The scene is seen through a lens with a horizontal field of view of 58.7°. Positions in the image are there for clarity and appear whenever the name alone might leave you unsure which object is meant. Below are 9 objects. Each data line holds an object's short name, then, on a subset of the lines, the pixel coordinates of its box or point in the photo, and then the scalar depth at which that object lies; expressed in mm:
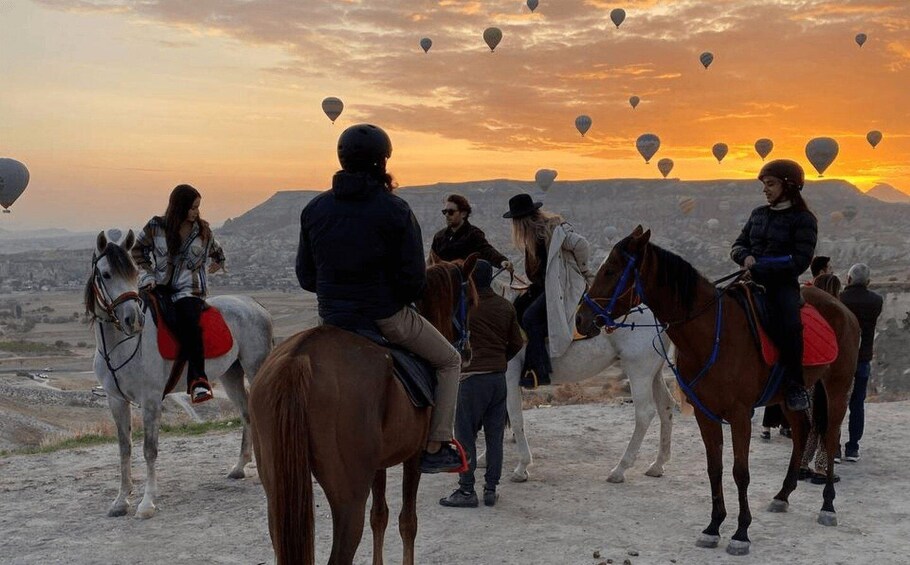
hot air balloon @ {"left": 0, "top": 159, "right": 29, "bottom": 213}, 43688
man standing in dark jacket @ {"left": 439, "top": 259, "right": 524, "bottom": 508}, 8492
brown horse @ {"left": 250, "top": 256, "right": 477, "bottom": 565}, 4258
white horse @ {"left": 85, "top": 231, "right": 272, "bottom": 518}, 8086
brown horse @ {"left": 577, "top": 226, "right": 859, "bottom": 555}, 7098
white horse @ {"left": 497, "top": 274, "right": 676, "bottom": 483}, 9648
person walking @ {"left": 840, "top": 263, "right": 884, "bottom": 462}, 10477
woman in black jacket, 7410
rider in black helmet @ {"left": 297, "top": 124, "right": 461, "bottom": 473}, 4887
